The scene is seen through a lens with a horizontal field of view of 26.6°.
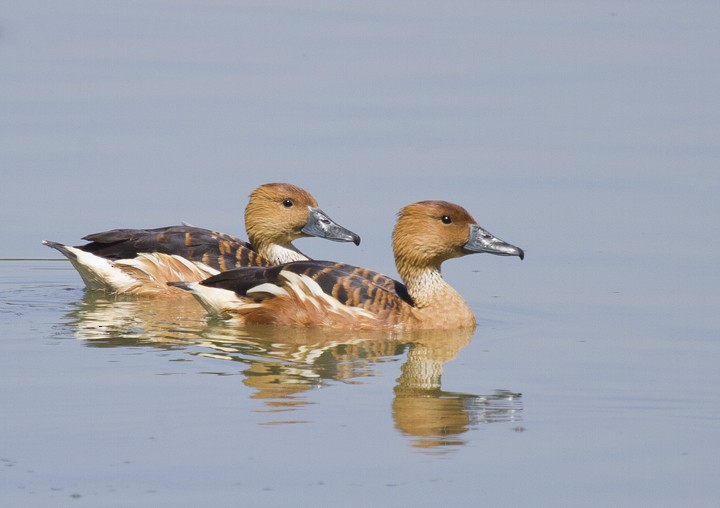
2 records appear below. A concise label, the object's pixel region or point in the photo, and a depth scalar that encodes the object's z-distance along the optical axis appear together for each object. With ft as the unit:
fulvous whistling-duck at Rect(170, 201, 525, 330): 44.70
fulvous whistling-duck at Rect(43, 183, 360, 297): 50.67
